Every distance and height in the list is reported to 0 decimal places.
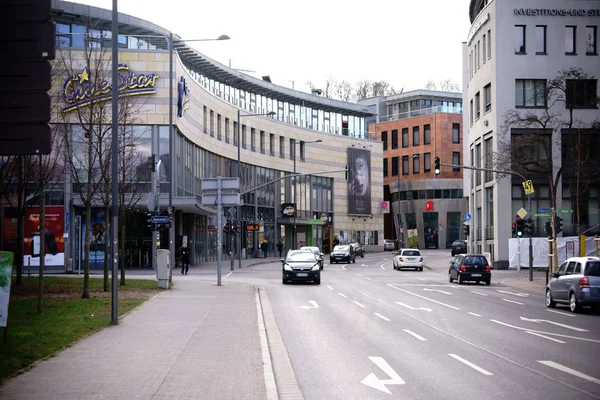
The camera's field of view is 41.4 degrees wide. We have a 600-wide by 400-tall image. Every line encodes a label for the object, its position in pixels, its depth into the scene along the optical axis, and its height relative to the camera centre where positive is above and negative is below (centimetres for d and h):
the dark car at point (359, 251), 8294 -188
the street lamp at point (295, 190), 8784 +479
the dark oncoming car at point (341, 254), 6894 -183
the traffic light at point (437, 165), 4015 +342
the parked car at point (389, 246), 10681 -176
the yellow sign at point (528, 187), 4284 +247
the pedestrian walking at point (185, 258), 4731 -145
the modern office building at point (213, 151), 4938 +705
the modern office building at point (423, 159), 11094 +1068
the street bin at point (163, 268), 3044 -132
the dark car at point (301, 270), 3809 -176
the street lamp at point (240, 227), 6156 +54
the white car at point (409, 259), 5722 -189
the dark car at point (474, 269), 4072 -187
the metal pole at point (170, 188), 3456 +203
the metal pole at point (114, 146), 1802 +199
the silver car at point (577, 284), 2428 -164
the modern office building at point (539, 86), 5534 +1029
